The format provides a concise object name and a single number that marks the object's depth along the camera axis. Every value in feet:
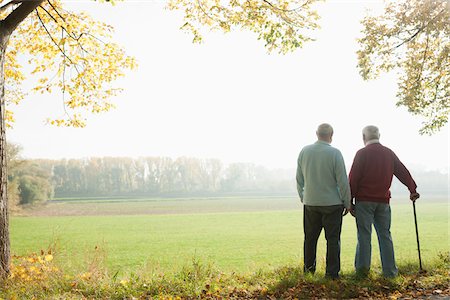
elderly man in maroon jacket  20.72
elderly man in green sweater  20.06
